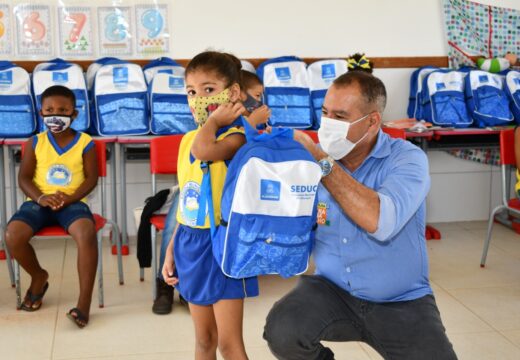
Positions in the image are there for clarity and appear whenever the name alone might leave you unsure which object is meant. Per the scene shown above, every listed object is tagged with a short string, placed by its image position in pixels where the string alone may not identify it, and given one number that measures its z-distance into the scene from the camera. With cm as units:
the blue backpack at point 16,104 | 412
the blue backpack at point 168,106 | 428
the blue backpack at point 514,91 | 471
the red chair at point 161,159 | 339
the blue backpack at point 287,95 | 443
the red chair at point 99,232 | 320
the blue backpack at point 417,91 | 485
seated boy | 317
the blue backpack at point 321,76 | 453
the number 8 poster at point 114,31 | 465
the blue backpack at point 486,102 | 464
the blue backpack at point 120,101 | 422
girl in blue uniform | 193
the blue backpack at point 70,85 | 421
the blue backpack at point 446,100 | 464
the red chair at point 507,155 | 369
